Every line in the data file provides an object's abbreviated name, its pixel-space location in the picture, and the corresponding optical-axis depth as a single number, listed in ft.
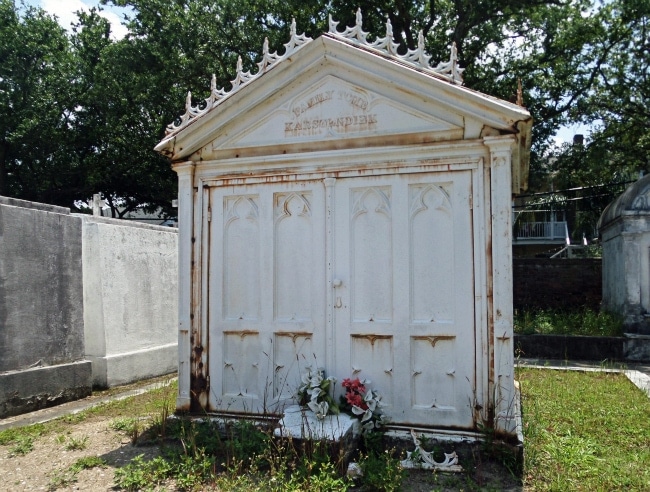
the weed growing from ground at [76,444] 18.45
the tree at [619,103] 55.88
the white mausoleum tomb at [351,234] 16.55
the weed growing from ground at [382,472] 14.20
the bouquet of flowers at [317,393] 16.58
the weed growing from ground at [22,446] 18.13
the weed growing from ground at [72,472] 15.37
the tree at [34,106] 73.56
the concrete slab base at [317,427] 15.69
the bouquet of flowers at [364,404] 16.60
